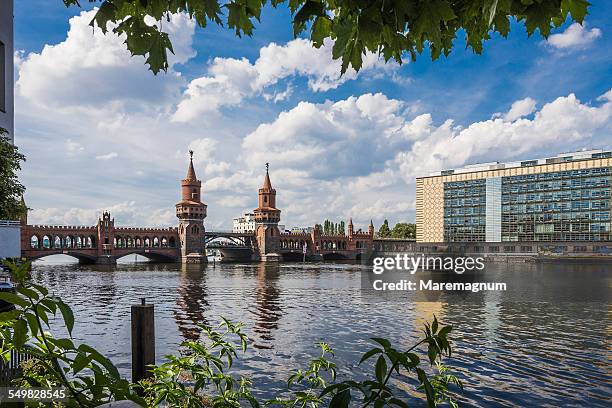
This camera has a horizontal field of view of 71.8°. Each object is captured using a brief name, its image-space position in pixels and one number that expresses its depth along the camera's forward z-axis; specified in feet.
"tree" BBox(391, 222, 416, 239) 541.34
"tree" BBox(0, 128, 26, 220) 70.47
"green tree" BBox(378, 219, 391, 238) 566.19
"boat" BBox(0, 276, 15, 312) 69.70
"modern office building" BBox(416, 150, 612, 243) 349.00
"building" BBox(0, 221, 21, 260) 76.59
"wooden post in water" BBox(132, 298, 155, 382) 36.76
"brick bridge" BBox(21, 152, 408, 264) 296.71
